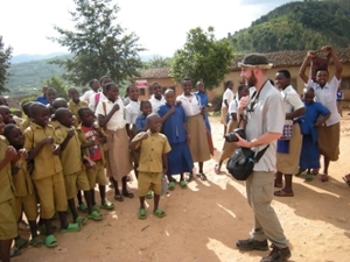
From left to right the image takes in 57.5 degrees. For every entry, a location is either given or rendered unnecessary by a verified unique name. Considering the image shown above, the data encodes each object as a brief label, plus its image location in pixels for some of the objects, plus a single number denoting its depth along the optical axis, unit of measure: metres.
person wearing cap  2.83
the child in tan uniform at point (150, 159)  4.14
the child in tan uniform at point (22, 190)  3.30
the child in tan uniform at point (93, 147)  4.19
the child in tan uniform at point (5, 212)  3.09
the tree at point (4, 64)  23.48
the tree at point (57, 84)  52.00
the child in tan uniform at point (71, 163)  3.88
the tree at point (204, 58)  19.86
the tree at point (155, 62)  52.16
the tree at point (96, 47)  22.62
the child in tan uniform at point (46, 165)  3.52
